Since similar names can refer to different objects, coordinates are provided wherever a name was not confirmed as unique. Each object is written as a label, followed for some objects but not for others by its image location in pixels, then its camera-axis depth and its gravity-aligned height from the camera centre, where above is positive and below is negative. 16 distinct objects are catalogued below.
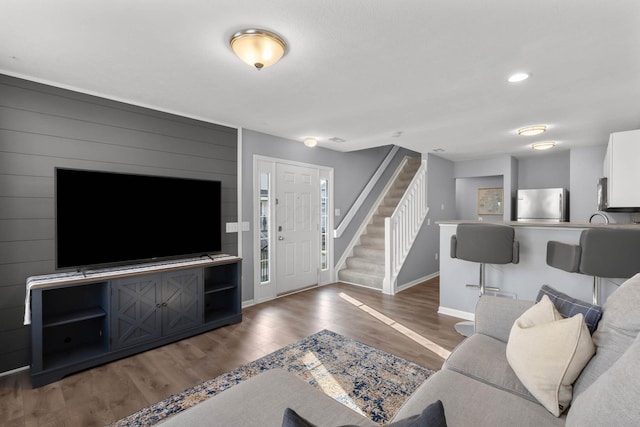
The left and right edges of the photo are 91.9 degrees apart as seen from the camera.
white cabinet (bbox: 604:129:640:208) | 2.93 +0.40
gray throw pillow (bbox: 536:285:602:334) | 1.45 -0.49
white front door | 4.66 -0.26
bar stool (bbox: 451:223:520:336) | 3.09 -0.36
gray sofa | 1.20 -0.81
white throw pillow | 1.29 -0.64
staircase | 5.27 -0.71
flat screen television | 2.63 -0.07
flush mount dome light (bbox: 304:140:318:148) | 4.63 +1.04
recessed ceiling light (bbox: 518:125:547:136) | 4.02 +1.07
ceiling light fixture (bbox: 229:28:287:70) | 1.92 +1.05
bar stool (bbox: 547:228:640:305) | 2.36 -0.34
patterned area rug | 2.04 -1.29
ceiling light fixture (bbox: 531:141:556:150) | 4.90 +1.06
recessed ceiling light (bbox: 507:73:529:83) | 2.52 +1.11
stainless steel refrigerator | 5.71 +0.11
